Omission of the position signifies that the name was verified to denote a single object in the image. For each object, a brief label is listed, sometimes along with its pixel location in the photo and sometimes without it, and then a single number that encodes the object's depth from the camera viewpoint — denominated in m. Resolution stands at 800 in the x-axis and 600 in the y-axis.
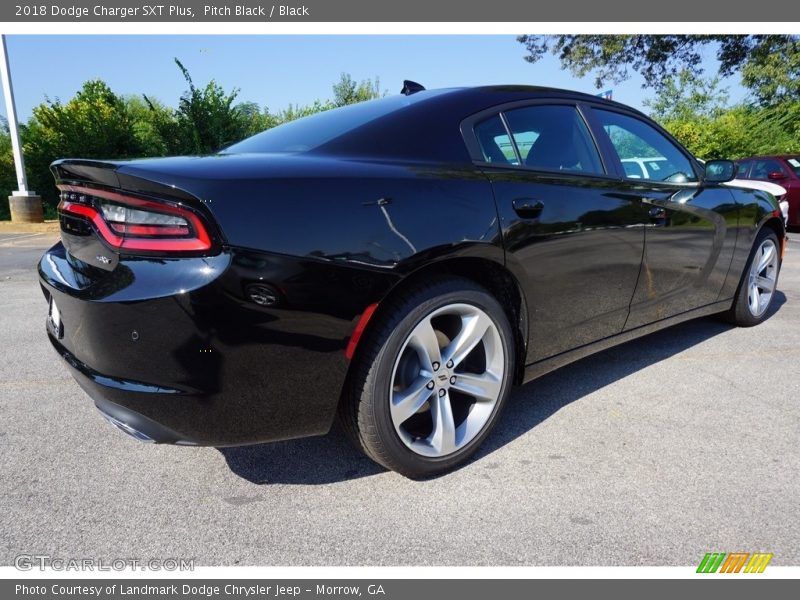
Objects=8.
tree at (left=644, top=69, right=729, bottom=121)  23.27
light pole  12.33
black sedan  1.61
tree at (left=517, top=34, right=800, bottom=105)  17.20
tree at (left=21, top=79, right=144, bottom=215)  17.34
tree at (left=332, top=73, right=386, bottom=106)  39.25
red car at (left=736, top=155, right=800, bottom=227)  10.05
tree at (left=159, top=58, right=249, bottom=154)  13.71
